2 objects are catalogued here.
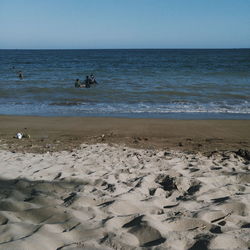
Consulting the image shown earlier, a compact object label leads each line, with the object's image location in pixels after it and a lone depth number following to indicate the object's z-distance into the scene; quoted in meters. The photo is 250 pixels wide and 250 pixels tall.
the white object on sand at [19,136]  7.76
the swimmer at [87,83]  18.32
